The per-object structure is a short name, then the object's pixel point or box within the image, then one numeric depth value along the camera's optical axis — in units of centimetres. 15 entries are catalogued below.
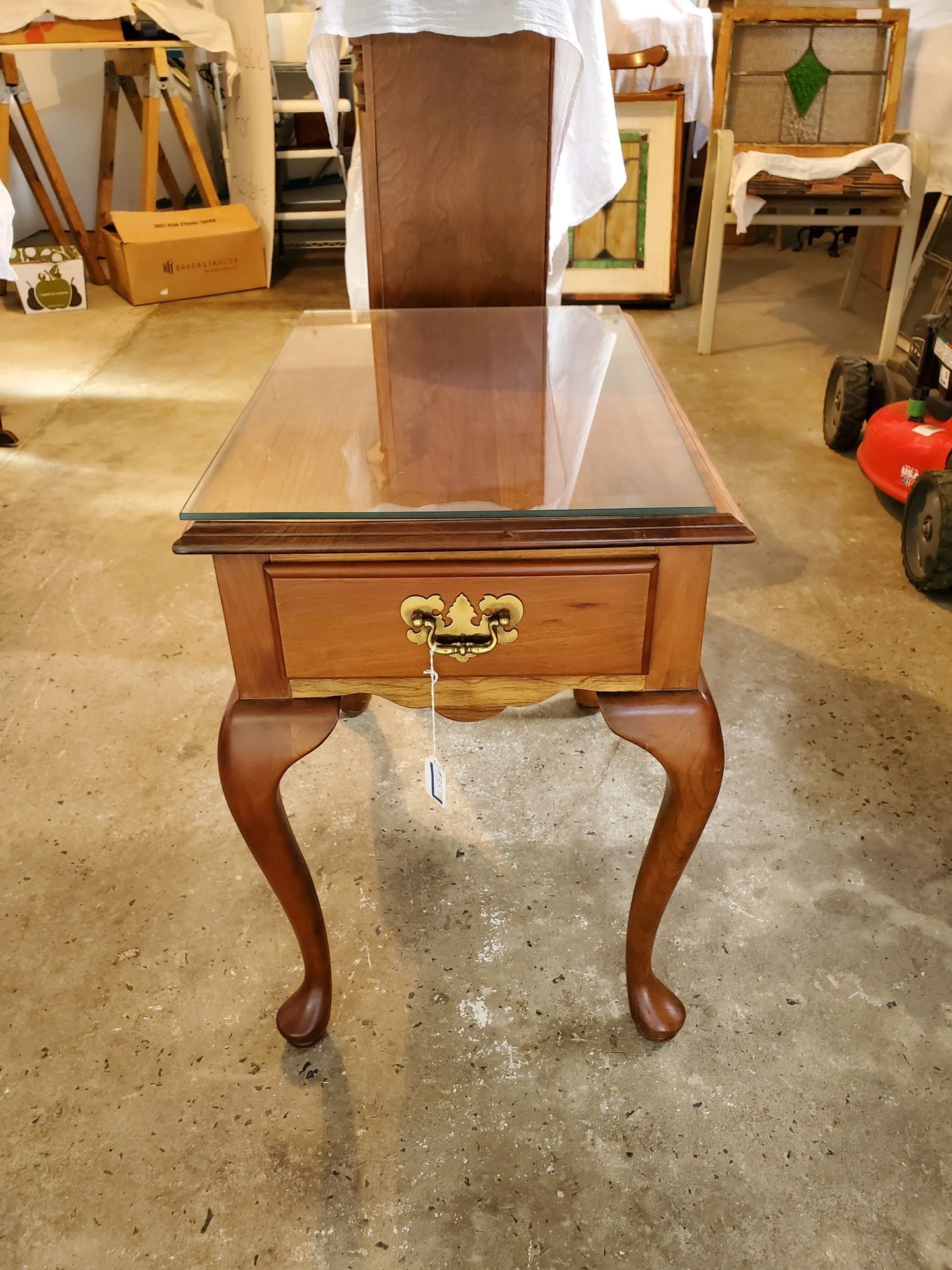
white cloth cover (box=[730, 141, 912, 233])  268
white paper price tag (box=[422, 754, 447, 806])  90
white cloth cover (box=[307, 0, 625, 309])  120
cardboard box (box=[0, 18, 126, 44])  337
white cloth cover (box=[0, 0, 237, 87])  329
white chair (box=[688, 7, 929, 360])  275
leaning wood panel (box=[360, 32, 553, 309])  125
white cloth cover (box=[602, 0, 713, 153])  341
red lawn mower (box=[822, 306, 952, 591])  180
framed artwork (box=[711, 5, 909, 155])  291
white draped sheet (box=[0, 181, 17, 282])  242
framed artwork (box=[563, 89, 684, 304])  332
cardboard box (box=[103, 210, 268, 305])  366
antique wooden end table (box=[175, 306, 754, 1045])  76
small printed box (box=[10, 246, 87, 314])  355
